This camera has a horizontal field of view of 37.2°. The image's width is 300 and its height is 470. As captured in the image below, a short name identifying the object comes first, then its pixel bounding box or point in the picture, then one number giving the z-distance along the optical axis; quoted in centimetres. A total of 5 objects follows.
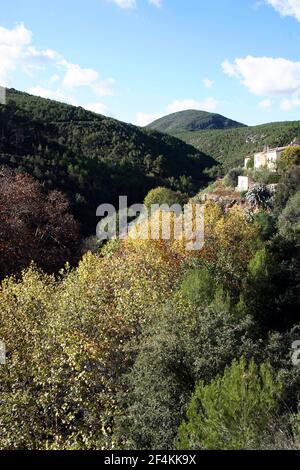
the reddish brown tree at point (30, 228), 2775
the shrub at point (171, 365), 1141
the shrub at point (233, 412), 934
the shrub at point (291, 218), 3250
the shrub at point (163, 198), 5112
